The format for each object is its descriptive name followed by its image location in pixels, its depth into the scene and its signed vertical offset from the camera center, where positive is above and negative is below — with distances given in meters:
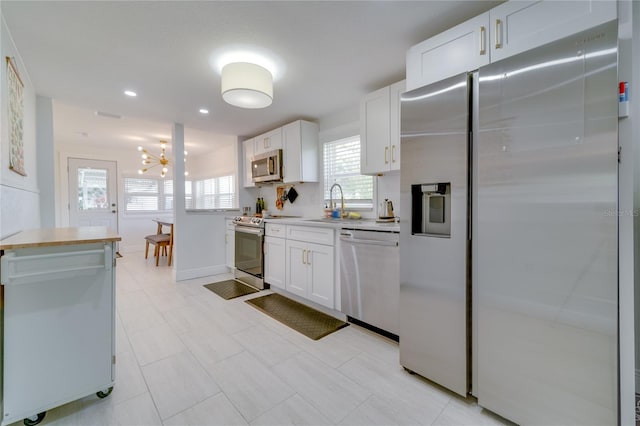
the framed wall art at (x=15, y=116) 1.86 +0.71
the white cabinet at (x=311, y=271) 2.64 -0.65
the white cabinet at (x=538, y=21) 1.21 +0.92
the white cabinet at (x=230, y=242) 4.20 -0.51
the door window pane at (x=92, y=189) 5.65 +0.46
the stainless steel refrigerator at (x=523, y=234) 1.12 -0.13
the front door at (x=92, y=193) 5.56 +0.37
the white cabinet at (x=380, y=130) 2.45 +0.75
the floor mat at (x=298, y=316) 2.39 -1.06
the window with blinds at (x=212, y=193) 6.05 +0.43
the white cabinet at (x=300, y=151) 3.55 +0.78
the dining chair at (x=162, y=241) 4.88 -0.56
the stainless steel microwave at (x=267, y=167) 3.81 +0.64
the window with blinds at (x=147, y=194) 6.22 +0.38
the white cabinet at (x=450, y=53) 1.57 +0.98
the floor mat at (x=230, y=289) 3.34 -1.04
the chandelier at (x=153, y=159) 5.33 +1.13
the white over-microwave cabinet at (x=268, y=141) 3.86 +1.03
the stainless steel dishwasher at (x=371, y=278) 2.10 -0.58
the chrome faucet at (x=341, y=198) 3.23 +0.14
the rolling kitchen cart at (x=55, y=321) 1.29 -0.57
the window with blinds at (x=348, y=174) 3.22 +0.45
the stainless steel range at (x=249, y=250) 3.55 -0.57
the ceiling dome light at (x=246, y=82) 2.12 +1.02
